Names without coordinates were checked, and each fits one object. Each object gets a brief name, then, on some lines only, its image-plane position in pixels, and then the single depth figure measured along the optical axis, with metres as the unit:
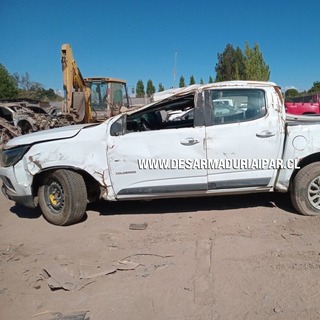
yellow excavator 10.02
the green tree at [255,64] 28.48
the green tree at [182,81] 70.56
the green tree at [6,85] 40.97
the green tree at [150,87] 77.50
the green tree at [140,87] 77.78
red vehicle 12.35
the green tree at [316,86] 59.58
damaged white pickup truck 3.91
